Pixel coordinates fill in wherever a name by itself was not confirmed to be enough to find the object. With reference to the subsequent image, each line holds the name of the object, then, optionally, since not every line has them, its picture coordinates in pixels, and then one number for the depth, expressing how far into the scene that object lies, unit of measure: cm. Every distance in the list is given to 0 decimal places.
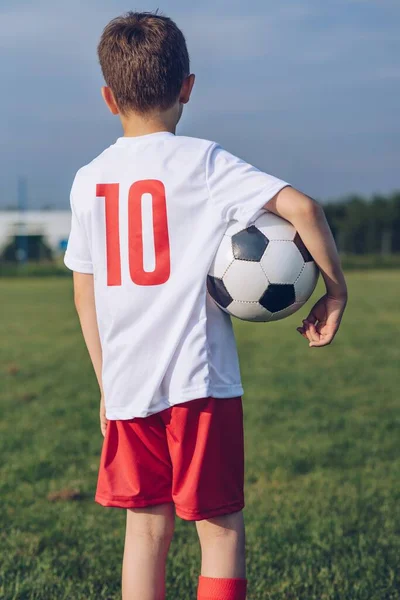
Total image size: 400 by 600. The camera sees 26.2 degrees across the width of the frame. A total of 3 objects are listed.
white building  5662
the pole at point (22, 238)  5200
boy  235
